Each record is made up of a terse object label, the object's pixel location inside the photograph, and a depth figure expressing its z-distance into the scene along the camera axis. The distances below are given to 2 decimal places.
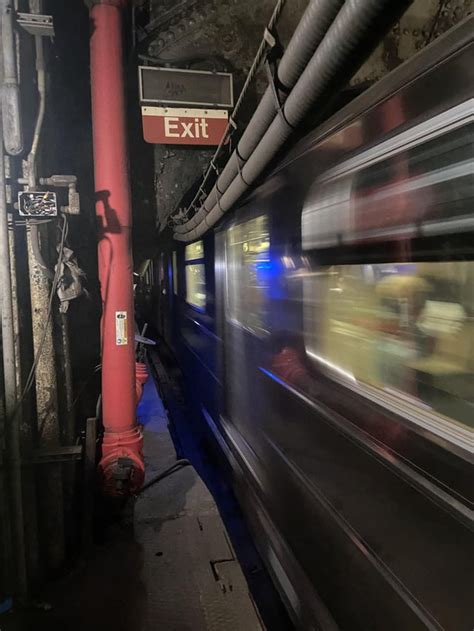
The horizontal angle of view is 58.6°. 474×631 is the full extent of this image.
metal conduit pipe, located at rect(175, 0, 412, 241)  1.10
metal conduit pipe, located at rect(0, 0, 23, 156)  2.26
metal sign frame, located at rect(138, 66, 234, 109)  3.42
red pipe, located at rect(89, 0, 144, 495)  2.99
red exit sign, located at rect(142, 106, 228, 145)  3.47
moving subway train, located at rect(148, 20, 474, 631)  1.25
